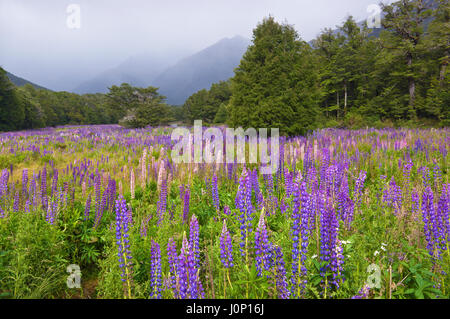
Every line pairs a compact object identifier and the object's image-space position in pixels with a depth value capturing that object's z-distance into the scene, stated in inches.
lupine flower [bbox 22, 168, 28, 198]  148.3
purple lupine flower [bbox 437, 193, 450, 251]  90.5
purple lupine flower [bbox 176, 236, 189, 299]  66.2
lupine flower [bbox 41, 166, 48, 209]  135.0
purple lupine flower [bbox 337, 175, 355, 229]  119.8
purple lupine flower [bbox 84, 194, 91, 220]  135.7
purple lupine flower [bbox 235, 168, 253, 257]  77.7
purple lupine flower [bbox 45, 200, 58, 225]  115.7
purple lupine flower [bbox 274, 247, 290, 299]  70.8
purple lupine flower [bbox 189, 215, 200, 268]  73.5
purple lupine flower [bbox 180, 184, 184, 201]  156.4
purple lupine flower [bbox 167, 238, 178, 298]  74.6
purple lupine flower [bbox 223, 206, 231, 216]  118.6
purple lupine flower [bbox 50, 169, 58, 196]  161.3
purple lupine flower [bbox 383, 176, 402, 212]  138.2
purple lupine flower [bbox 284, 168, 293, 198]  138.1
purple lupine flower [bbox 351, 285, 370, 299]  65.2
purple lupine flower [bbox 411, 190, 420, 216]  120.8
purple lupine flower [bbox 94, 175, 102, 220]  137.6
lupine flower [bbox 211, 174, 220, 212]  145.0
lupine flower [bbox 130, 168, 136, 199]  162.4
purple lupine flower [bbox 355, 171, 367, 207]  133.4
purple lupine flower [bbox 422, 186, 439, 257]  92.6
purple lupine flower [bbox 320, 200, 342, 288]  69.7
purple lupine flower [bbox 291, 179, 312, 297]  70.4
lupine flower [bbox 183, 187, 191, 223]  133.2
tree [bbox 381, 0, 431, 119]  1000.9
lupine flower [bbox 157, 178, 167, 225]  130.2
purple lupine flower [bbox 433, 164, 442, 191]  162.0
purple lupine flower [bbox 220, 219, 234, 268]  76.4
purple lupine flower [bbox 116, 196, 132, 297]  78.5
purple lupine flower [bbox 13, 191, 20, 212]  131.2
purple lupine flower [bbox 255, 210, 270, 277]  71.7
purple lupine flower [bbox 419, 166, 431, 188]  159.7
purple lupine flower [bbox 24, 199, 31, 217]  118.7
